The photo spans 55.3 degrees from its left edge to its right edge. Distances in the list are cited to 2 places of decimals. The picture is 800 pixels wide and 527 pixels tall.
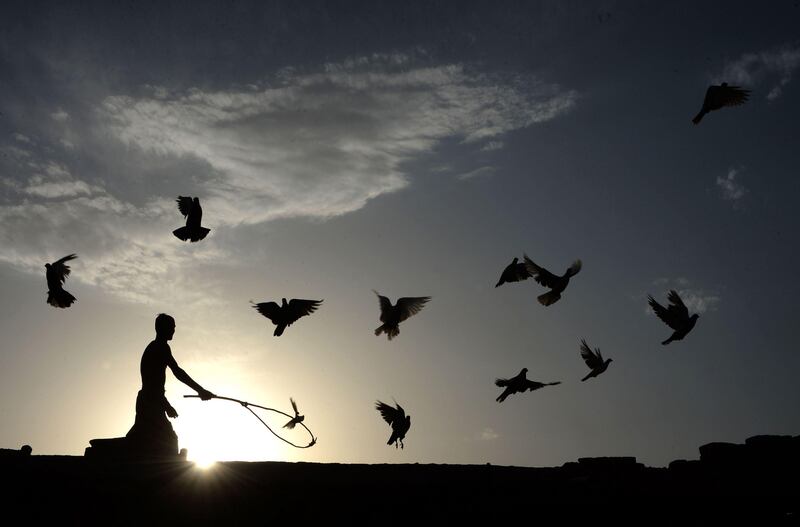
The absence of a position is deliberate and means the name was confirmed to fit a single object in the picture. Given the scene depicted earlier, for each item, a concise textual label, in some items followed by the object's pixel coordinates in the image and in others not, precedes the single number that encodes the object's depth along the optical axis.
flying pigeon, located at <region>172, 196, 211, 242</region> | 12.47
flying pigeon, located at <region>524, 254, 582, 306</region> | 14.36
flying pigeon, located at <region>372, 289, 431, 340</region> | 14.25
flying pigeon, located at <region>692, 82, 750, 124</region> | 13.86
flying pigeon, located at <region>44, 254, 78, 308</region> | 11.59
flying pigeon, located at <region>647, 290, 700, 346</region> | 13.66
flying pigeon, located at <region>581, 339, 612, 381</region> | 14.78
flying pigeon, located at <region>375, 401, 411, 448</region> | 13.05
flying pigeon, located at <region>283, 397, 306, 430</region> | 10.00
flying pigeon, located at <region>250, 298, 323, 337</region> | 12.73
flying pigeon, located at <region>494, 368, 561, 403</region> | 14.46
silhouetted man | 8.04
